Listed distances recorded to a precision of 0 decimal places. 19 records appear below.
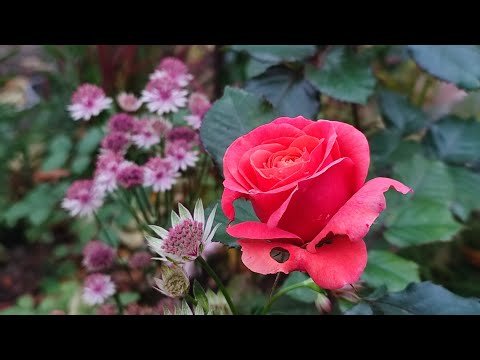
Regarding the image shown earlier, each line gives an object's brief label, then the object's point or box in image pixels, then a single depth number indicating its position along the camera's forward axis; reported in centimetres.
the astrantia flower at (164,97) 71
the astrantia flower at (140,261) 84
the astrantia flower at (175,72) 74
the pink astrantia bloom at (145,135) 71
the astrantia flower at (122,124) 72
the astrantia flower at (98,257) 76
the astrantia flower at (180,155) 67
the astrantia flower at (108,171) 67
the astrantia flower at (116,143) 69
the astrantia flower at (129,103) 77
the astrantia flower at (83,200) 73
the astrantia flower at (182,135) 71
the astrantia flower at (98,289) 72
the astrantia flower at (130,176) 65
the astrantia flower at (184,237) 46
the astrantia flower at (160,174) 66
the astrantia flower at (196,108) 72
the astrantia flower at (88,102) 72
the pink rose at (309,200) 39
